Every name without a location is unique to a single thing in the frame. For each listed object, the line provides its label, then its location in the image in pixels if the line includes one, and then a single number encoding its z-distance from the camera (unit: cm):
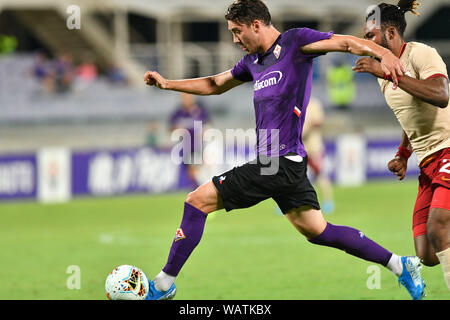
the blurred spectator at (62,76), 2183
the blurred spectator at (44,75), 2183
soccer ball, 573
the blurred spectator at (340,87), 2286
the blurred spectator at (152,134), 1805
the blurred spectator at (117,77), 2388
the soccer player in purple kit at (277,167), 563
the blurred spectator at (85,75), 2272
